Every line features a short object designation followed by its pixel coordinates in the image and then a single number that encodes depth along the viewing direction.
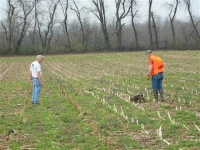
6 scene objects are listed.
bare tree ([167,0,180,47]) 64.12
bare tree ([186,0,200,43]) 64.45
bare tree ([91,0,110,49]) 65.88
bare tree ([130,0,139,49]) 64.85
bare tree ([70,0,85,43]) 67.61
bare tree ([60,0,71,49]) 65.03
